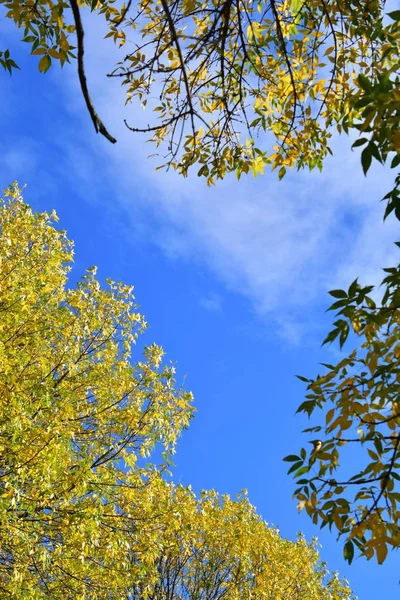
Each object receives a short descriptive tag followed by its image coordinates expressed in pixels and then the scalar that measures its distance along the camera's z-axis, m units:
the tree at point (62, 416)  6.67
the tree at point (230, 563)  12.63
